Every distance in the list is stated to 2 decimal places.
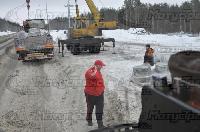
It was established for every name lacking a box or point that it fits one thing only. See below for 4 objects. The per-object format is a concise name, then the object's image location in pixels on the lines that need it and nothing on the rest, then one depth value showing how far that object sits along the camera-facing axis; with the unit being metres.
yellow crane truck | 25.80
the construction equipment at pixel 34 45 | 21.70
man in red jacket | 8.34
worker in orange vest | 16.46
